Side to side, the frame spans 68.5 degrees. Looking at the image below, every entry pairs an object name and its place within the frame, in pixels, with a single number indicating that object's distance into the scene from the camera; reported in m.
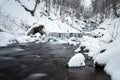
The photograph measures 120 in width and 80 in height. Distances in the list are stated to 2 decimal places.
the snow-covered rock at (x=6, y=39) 7.36
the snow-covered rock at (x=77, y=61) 4.27
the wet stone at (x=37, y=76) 3.48
